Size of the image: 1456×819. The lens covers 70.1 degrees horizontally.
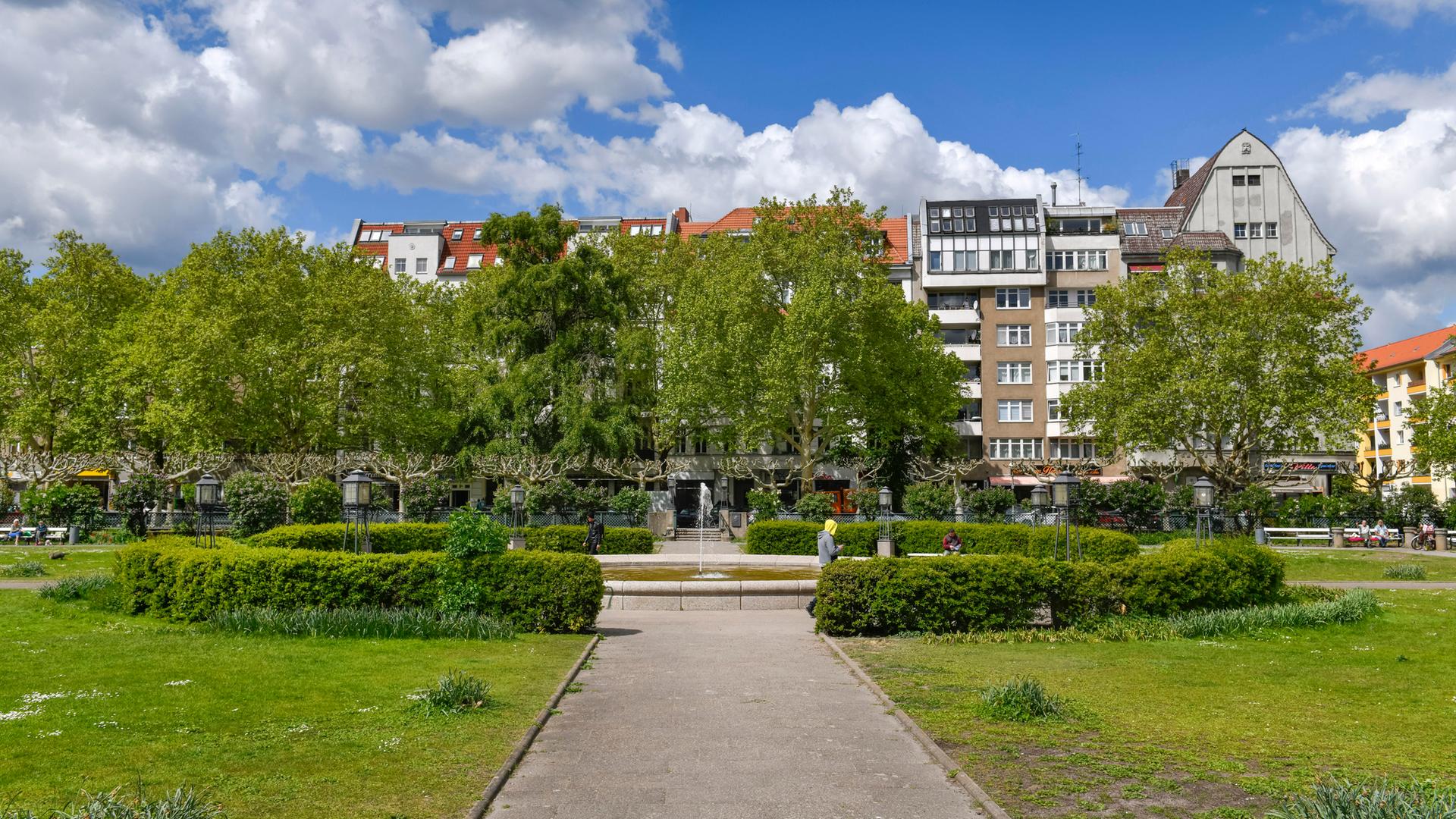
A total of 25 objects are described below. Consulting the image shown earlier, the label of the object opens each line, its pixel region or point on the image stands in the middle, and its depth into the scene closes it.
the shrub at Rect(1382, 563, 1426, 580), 24.94
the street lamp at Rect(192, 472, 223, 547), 21.94
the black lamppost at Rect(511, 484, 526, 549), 28.12
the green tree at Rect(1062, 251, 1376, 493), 44.28
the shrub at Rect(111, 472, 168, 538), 36.72
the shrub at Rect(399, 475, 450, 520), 39.25
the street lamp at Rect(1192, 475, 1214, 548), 22.05
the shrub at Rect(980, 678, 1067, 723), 9.05
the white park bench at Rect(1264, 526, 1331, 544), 41.38
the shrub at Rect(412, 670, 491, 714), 9.04
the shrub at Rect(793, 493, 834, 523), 39.59
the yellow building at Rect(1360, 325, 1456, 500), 64.56
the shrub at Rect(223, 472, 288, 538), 33.69
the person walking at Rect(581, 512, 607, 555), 29.85
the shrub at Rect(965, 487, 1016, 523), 39.53
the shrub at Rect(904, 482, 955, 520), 39.75
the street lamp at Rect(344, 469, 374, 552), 18.59
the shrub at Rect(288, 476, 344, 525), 34.31
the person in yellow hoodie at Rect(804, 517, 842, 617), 18.02
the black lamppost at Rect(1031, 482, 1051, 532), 26.75
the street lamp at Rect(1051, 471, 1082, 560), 19.84
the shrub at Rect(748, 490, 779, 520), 41.47
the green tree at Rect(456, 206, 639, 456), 46.12
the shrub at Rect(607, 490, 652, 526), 41.16
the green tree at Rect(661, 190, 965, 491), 48.31
